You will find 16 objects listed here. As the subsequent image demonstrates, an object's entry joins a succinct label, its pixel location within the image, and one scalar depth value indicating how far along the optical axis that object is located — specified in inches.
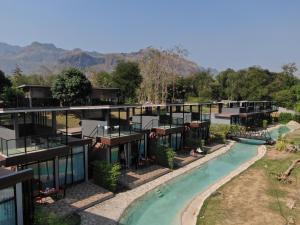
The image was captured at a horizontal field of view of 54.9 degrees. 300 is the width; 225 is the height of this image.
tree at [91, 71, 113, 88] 3006.4
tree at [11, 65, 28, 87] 2763.3
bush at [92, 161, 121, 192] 770.8
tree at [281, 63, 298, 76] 3807.1
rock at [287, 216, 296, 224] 628.9
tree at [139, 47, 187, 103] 2866.6
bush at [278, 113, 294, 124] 2524.6
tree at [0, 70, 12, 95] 1580.7
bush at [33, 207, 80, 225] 537.6
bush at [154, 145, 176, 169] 1013.8
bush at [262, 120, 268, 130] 2178.0
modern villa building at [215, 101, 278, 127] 1883.0
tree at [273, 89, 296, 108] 2800.2
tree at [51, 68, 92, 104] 1530.5
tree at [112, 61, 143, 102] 3156.3
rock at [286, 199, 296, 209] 716.2
